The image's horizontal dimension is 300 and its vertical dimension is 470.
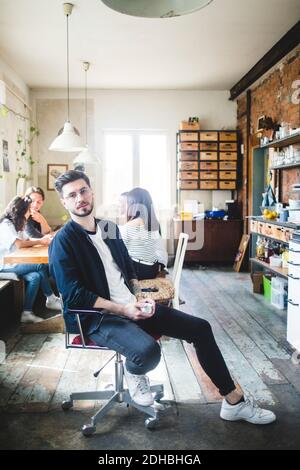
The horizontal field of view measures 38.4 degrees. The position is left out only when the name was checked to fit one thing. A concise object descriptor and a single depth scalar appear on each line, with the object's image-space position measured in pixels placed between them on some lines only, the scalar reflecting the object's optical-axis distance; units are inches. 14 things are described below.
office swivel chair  92.5
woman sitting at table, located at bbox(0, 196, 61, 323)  165.6
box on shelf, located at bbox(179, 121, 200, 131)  314.7
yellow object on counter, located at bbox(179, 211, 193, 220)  309.7
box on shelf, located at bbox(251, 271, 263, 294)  225.3
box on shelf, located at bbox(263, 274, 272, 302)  214.2
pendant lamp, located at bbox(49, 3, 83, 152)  189.9
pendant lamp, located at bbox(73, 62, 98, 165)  253.1
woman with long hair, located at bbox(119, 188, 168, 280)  147.2
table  154.3
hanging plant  281.7
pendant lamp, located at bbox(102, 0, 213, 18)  56.0
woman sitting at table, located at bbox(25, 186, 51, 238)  206.7
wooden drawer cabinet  314.2
